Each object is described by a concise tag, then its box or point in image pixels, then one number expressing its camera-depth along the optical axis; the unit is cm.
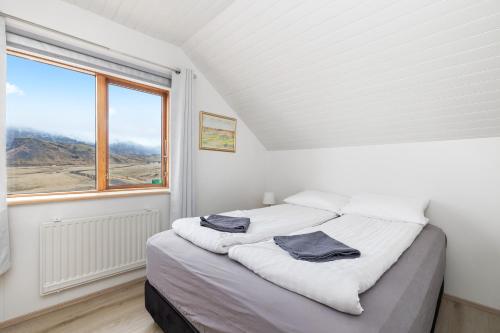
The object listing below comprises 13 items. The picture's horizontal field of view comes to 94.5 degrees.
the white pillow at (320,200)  246
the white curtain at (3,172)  155
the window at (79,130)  182
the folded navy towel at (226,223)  158
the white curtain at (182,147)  241
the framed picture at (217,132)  278
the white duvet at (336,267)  88
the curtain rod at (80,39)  160
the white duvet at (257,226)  139
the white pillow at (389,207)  199
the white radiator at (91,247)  177
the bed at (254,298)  83
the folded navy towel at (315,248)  118
